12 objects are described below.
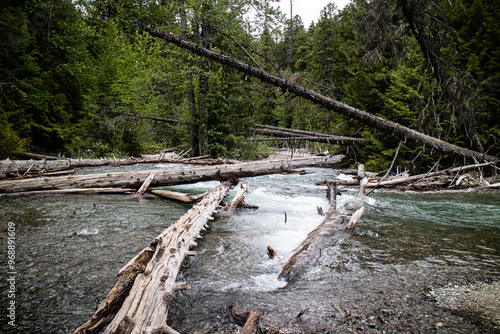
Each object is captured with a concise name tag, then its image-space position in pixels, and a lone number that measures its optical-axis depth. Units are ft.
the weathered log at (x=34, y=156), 39.70
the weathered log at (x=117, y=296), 6.12
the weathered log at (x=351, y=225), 13.80
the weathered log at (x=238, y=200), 19.54
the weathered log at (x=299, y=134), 42.29
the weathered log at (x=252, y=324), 6.01
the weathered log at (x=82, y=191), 21.25
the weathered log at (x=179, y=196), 21.29
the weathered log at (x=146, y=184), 23.43
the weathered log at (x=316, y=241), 9.99
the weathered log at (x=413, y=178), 26.91
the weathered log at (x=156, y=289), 5.63
